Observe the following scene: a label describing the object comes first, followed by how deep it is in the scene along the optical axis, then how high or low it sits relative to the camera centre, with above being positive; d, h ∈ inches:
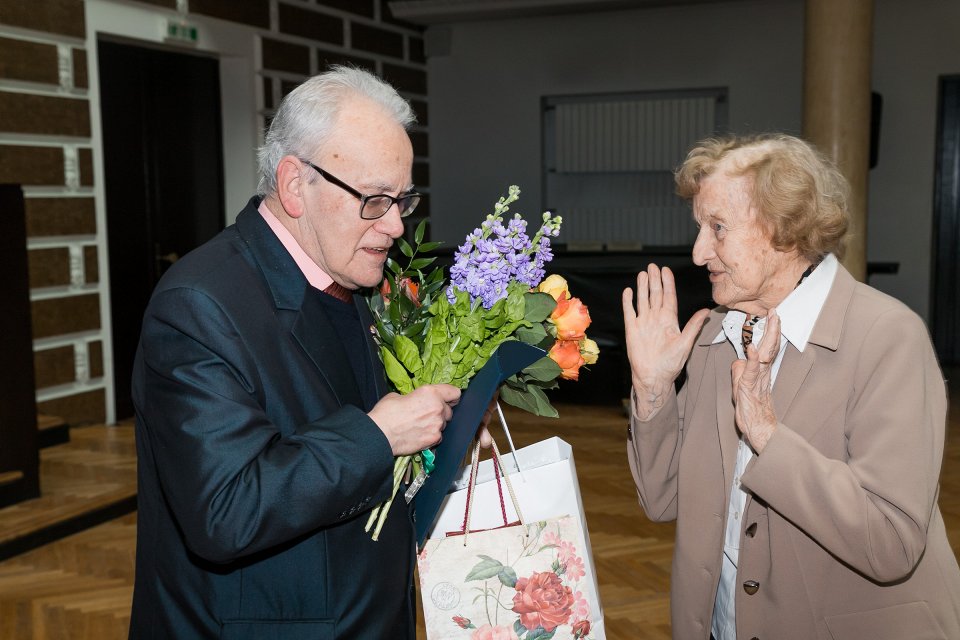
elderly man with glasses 49.9 -9.1
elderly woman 58.9 -12.2
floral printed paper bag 62.3 -21.8
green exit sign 265.4 +60.7
